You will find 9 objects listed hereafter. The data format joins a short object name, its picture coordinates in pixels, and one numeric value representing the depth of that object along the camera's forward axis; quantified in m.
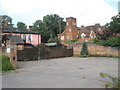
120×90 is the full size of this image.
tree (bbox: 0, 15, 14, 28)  10.51
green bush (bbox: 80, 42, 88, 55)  18.49
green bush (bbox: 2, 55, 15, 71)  8.01
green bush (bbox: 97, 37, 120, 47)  16.63
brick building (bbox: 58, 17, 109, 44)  34.43
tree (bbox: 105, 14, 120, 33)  19.72
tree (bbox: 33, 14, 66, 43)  38.39
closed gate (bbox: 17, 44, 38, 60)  13.94
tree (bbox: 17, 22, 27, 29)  51.35
